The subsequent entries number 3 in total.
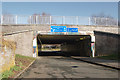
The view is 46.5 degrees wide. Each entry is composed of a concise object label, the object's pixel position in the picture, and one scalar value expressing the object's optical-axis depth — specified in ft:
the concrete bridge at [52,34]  73.05
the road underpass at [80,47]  88.43
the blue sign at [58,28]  78.59
